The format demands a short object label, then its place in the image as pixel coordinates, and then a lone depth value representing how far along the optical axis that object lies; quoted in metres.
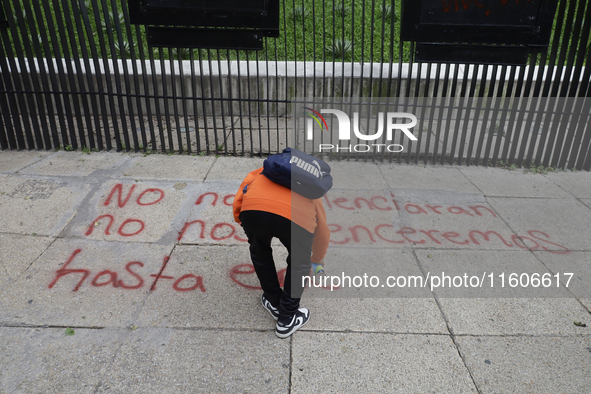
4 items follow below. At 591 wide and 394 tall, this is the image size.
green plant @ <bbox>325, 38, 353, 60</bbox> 8.29
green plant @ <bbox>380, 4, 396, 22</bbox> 10.30
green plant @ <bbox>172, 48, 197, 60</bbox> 8.29
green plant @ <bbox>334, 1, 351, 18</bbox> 9.87
